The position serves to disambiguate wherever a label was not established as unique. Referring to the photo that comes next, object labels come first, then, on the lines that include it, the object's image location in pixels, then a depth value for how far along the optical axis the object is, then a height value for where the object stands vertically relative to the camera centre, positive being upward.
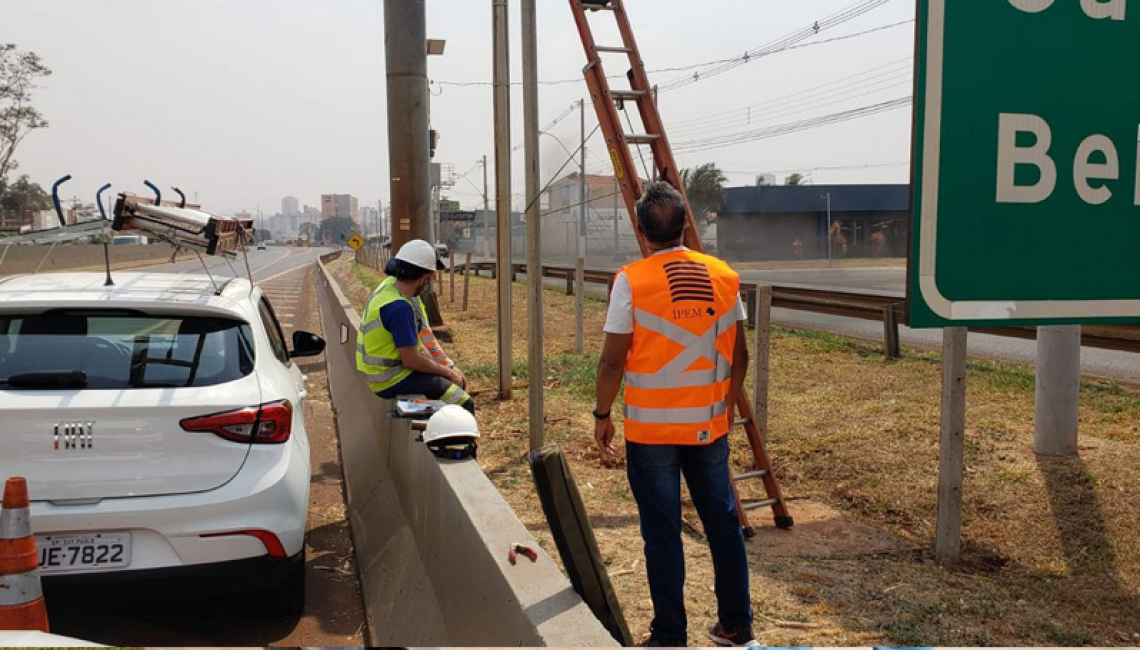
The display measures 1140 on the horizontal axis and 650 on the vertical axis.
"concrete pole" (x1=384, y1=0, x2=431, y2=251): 12.90 +1.42
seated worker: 6.28 -0.69
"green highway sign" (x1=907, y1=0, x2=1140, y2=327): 3.30 +0.25
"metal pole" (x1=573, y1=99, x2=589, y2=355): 14.81 -1.13
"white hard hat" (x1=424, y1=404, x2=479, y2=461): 5.16 -1.03
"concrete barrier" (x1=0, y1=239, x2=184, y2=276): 40.44 -1.36
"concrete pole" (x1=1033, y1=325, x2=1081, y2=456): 7.25 -1.16
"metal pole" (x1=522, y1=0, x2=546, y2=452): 7.43 +0.22
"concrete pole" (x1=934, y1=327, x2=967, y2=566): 5.37 -1.18
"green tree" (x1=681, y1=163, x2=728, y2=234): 72.19 +2.66
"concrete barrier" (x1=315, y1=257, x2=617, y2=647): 3.29 -1.37
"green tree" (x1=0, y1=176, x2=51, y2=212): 78.70 +2.78
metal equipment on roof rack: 5.47 +0.04
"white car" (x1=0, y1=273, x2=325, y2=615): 4.32 -0.89
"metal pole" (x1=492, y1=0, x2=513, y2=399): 9.62 +0.56
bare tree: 63.72 +7.58
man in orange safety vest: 3.94 -0.62
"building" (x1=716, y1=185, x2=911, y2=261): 71.06 +0.42
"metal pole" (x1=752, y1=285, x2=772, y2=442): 7.61 -0.91
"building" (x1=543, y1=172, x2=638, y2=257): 74.81 -0.16
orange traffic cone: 3.69 -1.20
